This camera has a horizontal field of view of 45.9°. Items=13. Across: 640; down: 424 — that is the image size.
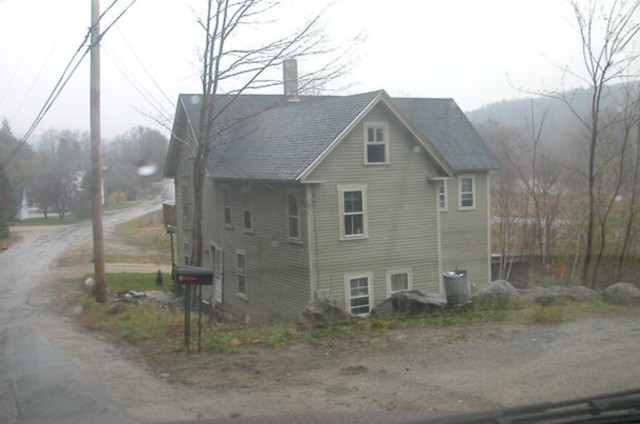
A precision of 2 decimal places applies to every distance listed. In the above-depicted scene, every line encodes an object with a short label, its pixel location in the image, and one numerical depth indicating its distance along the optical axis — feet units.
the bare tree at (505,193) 68.85
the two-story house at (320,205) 58.75
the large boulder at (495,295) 36.96
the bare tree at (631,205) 56.34
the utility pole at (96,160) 48.44
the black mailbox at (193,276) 26.76
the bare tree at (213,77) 53.11
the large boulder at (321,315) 33.42
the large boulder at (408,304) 36.45
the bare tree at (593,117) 51.96
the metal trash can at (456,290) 36.78
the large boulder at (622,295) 39.27
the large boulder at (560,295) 38.78
